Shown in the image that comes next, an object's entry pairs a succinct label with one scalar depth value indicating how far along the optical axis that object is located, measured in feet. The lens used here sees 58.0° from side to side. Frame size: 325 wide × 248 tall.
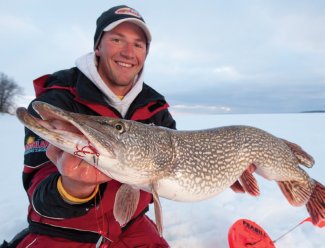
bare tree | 105.91
